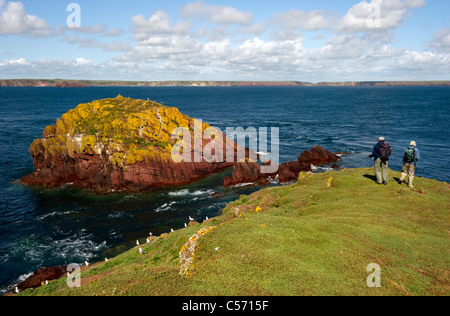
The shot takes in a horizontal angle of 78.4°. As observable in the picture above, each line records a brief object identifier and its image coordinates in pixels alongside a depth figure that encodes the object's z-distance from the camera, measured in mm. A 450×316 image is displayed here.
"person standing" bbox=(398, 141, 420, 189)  23453
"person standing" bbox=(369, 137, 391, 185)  23969
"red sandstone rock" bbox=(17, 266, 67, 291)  25344
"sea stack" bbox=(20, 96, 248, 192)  50656
